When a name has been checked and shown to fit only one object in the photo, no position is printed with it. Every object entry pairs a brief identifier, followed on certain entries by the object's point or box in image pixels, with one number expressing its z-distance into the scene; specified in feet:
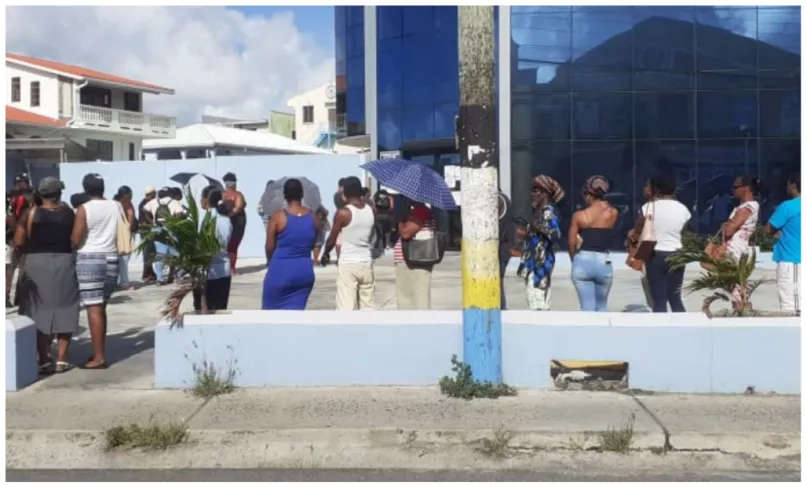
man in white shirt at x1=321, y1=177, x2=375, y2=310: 27.35
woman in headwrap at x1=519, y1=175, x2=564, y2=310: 27.35
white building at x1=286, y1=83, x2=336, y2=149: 213.25
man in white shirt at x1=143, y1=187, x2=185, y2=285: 45.16
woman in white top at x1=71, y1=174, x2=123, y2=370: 25.29
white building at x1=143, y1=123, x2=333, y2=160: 149.89
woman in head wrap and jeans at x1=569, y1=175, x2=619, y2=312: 26.71
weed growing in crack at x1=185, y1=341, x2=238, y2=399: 23.06
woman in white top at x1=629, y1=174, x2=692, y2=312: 27.89
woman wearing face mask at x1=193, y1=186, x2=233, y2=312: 26.96
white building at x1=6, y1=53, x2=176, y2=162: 145.59
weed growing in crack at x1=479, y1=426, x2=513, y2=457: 18.94
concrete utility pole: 22.43
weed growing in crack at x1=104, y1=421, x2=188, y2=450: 19.26
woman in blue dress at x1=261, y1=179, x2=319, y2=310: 25.66
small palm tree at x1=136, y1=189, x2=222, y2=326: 24.00
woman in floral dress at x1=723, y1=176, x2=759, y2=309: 28.48
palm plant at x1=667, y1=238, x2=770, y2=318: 23.71
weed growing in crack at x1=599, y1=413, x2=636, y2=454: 18.97
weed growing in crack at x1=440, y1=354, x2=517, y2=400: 22.47
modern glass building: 61.77
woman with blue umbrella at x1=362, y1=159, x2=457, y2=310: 27.14
